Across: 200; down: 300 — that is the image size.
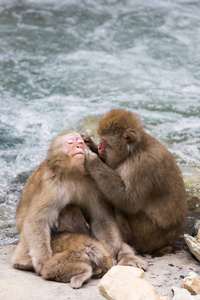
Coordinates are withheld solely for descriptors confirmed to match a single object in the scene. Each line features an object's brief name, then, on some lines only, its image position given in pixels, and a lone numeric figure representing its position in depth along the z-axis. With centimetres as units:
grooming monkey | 972
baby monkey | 852
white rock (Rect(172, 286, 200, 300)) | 753
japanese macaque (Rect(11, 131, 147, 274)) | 891
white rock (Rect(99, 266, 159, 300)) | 730
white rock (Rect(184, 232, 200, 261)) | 964
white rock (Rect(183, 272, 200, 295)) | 816
